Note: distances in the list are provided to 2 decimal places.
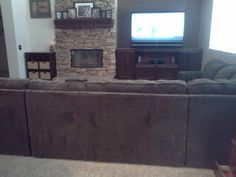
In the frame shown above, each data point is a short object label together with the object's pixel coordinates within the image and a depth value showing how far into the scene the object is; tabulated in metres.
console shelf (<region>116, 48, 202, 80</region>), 5.64
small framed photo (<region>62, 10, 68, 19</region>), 5.99
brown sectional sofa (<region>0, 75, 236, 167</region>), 1.93
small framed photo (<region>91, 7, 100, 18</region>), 5.84
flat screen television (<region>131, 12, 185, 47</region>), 5.68
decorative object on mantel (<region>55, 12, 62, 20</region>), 6.01
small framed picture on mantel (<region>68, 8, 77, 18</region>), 5.93
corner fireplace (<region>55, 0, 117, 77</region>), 5.94
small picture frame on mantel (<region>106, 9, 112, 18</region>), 5.84
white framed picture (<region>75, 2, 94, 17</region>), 5.86
